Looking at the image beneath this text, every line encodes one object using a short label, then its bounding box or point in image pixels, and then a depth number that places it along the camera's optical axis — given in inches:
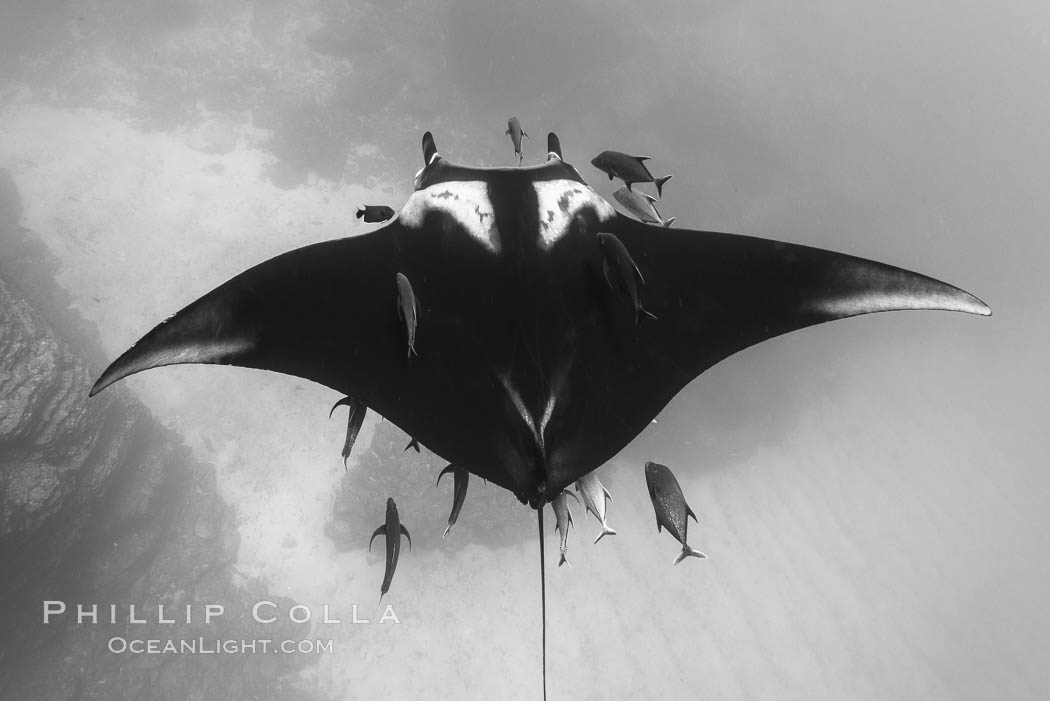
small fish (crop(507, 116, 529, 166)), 133.5
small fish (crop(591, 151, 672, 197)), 136.7
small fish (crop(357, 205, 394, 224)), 95.7
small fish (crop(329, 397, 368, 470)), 100.4
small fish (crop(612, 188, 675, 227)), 137.9
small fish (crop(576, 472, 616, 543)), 119.5
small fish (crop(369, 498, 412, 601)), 143.3
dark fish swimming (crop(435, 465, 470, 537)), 113.4
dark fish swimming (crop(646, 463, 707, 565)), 127.5
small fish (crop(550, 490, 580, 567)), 115.8
